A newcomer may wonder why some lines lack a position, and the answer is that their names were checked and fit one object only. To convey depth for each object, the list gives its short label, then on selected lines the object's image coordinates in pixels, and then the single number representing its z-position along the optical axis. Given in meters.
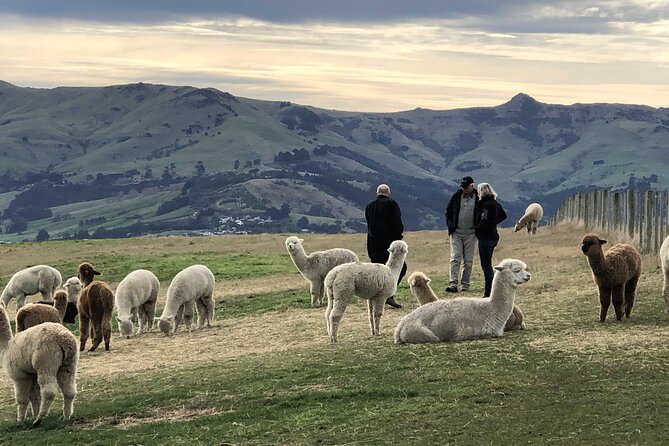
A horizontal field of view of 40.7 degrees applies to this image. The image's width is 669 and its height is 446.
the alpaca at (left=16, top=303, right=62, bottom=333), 14.33
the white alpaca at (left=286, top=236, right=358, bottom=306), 20.30
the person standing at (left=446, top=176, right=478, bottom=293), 19.02
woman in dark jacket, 18.05
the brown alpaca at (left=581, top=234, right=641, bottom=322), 13.78
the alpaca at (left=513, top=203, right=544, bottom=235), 38.91
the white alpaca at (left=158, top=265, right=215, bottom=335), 18.55
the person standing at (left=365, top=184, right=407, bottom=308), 18.45
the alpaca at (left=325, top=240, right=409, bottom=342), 14.38
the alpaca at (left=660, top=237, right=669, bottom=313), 13.91
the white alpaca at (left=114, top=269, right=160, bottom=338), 18.72
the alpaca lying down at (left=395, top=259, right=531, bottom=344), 13.19
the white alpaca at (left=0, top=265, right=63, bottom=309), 25.17
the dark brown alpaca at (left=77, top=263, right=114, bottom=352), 16.59
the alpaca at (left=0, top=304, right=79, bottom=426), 10.55
